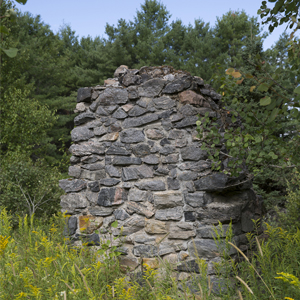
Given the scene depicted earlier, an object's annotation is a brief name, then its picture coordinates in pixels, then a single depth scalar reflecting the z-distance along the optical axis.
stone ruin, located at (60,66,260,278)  2.95
